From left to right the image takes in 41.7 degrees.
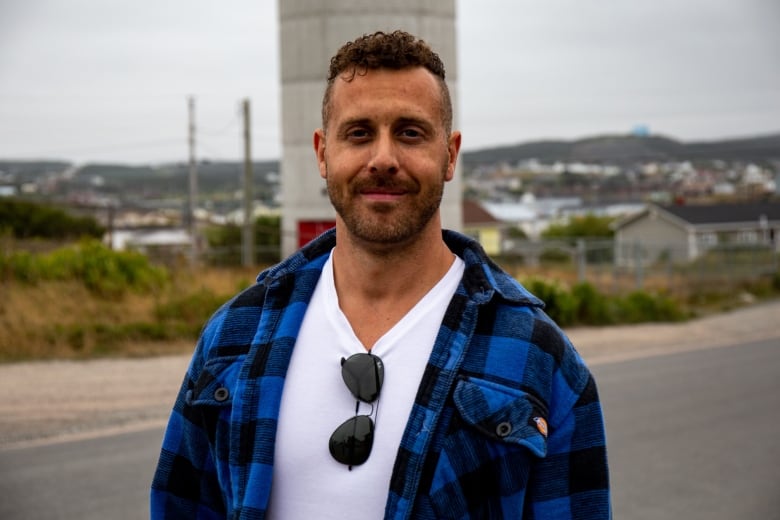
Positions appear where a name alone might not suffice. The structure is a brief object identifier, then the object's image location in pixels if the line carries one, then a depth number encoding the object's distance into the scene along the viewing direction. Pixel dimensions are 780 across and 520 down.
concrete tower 25.02
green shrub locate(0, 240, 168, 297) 16.62
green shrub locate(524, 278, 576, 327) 17.80
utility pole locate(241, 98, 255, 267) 28.08
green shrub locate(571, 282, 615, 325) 18.69
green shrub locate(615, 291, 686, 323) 19.48
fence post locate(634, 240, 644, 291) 23.70
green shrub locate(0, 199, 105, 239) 38.90
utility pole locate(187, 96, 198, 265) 40.20
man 2.25
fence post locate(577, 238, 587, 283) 22.70
